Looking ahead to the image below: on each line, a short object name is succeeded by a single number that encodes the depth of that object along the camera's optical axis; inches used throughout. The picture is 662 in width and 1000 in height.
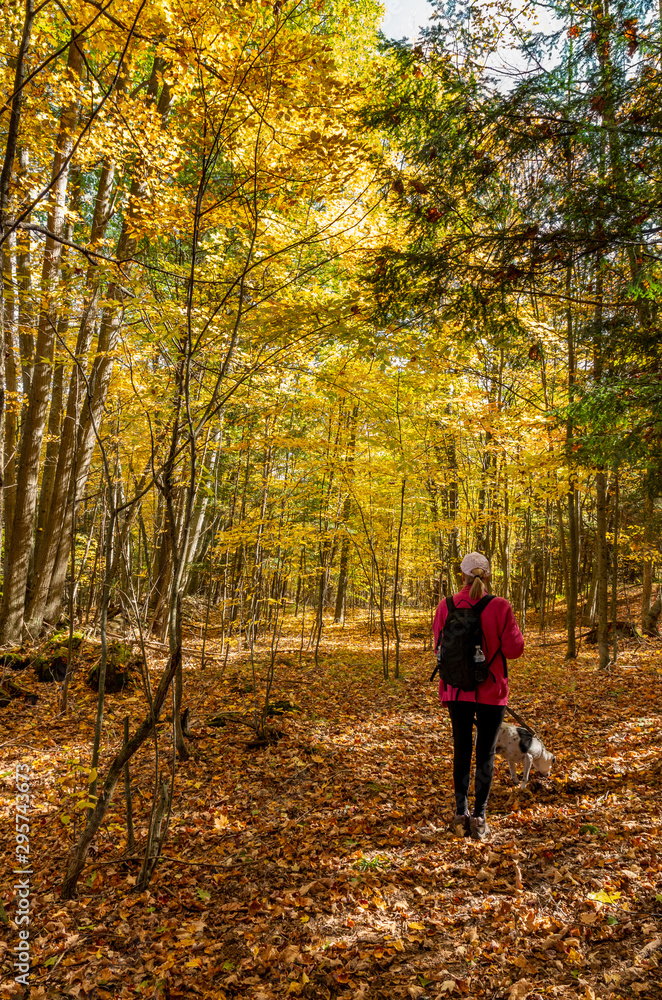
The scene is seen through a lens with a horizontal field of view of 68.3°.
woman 132.6
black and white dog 157.6
